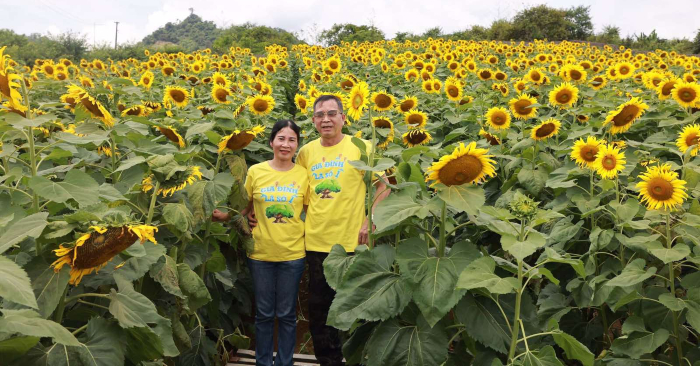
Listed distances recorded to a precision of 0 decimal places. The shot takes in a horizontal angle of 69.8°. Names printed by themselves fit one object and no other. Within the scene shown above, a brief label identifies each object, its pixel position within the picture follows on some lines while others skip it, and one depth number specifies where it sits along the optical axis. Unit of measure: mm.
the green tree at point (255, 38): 22688
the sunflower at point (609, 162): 3010
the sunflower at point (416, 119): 4539
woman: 3721
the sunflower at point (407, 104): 5086
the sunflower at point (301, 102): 6582
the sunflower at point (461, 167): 2141
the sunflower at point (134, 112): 4006
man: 3693
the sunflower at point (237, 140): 3375
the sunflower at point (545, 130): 4027
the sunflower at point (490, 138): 4693
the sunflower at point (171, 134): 3193
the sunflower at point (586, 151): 3271
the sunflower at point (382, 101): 4395
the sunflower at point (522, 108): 4895
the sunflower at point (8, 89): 2037
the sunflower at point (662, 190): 2504
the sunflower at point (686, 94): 4559
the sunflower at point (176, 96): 5395
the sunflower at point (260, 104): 5012
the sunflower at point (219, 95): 5457
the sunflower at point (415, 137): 4070
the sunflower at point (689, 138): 3121
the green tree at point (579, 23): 29031
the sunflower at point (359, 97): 3547
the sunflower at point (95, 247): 1661
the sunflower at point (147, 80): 6948
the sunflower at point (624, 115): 3762
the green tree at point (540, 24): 26906
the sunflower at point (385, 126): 3937
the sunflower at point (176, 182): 2602
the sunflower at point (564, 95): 4953
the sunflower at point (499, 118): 4625
